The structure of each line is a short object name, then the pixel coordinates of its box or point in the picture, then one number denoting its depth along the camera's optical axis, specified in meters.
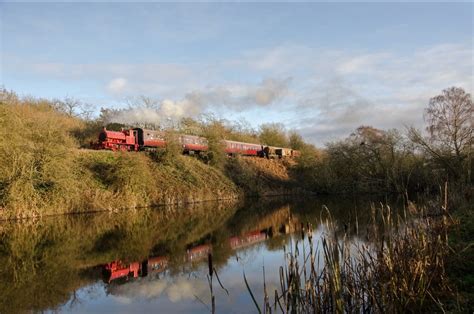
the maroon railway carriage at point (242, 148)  48.97
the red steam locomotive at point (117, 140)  34.56
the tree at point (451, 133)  24.56
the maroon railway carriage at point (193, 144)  42.39
